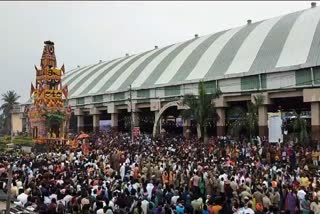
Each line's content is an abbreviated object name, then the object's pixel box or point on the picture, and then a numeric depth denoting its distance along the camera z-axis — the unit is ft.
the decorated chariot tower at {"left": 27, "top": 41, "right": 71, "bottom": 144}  106.42
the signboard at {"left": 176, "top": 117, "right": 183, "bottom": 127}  130.00
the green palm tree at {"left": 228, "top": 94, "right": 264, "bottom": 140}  90.38
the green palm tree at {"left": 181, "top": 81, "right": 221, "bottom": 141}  96.58
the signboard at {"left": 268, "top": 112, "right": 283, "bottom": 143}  77.71
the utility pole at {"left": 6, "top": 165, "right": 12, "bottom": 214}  29.63
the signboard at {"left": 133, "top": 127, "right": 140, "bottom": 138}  94.01
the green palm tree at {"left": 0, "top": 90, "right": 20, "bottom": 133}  231.71
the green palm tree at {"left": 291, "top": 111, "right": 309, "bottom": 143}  78.69
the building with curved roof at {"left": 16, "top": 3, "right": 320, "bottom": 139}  90.27
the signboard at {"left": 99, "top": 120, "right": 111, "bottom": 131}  141.90
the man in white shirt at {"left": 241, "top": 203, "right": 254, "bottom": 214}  31.45
